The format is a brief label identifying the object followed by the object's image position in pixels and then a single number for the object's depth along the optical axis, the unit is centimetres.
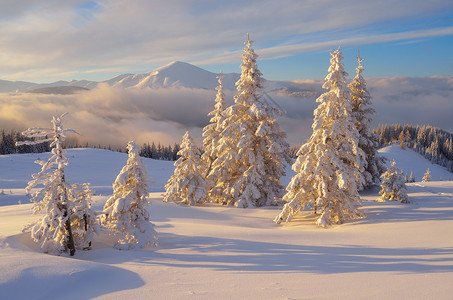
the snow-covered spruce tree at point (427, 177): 6138
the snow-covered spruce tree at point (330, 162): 1727
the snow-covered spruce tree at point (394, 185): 2223
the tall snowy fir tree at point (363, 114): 2828
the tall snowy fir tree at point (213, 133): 2775
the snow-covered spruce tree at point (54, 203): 1121
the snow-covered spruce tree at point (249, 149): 2352
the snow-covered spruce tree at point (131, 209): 1262
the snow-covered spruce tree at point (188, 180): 2443
